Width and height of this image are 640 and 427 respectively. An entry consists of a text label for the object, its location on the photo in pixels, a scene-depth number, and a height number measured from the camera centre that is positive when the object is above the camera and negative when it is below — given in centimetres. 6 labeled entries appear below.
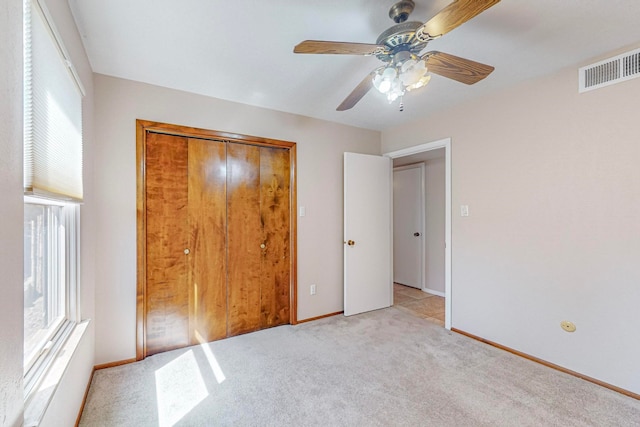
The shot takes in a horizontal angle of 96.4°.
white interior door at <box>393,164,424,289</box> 471 -21
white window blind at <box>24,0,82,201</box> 107 +45
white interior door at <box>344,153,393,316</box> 340 -25
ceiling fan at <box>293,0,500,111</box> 135 +81
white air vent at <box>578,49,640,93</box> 188 +97
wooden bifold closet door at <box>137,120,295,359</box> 245 -21
